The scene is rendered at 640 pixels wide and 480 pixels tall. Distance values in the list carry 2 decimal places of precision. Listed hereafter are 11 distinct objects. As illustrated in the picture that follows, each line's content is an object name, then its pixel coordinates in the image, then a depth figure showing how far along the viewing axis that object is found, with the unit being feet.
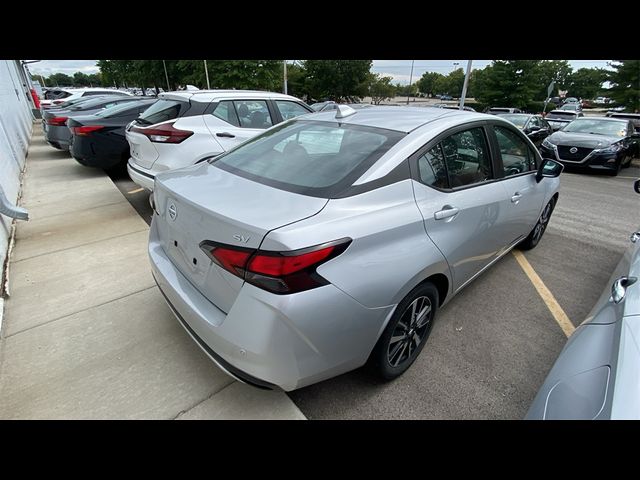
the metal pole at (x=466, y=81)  52.49
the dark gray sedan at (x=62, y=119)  27.50
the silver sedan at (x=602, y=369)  3.90
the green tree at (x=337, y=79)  130.31
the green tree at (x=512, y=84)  94.02
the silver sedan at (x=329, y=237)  5.08
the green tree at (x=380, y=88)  147.64
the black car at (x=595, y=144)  29.68
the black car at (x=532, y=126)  37.27
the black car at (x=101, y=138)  20.98
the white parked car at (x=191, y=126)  14.94
